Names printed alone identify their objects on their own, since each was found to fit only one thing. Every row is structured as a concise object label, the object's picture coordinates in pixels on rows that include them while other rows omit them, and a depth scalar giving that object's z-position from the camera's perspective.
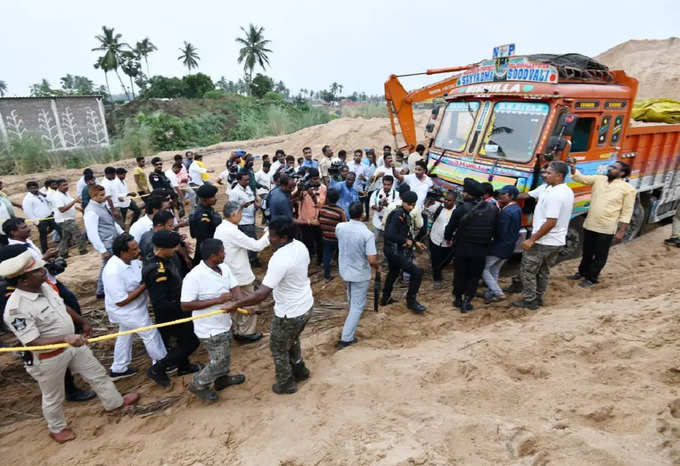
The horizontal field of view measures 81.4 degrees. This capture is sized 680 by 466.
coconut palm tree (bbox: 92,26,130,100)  43.87
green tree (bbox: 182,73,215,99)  40.88
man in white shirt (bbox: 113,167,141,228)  7.78
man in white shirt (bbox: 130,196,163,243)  4.67
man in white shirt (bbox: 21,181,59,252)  7.24
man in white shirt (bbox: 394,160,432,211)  6.32
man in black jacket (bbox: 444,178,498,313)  4.77
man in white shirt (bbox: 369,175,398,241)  6.04
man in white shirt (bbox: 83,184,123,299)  5.20
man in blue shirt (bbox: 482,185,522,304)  4.92
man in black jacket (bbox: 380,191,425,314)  4.78
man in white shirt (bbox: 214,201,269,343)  4.27
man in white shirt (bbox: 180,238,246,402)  3.38
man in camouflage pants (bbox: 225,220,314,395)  3.23
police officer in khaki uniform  2.89
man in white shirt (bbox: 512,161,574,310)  4.52
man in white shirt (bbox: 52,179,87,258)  7.30
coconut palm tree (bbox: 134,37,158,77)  52.41
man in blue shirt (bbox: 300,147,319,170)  8.97
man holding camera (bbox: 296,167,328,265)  6.25
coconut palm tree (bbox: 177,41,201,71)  61.94
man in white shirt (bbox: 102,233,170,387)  3.69
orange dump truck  5.43
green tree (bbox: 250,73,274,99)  44.19
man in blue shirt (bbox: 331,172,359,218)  6.83
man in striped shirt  5.46
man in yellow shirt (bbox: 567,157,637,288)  5.20
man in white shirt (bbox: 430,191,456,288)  5.46
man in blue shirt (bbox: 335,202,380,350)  4.19
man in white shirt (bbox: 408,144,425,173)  8.20
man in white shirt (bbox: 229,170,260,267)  6.03
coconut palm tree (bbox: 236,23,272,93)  47.88
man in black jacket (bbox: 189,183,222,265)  4.83
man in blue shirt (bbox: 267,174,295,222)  5.69
